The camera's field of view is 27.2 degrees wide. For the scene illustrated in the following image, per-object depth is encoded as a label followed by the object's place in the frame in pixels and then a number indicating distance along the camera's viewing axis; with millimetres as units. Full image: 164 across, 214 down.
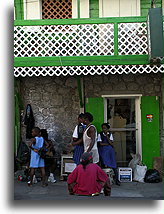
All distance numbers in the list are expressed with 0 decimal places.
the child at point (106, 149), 7672
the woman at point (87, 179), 4820
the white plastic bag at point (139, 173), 8141
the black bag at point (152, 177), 8016
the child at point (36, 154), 7332
